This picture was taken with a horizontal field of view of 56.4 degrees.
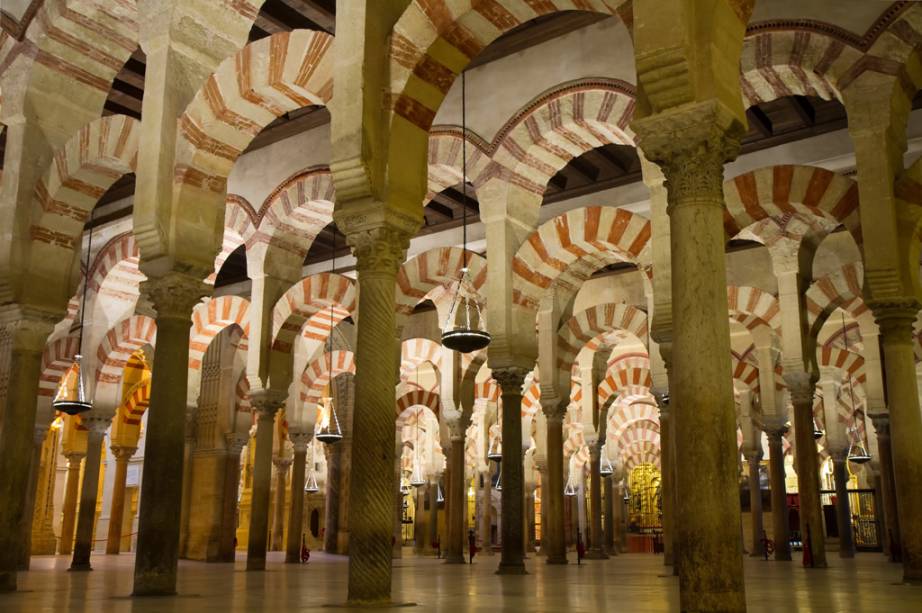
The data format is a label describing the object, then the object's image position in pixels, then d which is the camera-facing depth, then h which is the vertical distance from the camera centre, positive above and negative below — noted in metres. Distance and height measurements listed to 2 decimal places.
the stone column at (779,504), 10.29 +0.13
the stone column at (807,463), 8.86 +0.54
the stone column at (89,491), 9.84 +0.29
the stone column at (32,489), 9.99 +0.33
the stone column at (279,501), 16.61 +0.27
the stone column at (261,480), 9.20 +0.37
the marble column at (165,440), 5.47 +0.48
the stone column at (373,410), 4.63 +0.57
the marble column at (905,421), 6.03 +0.66
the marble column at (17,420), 6.25 +0.70
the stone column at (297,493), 11.57 +0.30
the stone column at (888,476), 10.49 +0.50
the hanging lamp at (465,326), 7.36 +1.59
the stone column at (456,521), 10.82 -0.07
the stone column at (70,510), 13.67 +0.08
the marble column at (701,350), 3.39 +0.67
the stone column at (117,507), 13.05 +0.12
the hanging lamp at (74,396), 9.55 +1.32
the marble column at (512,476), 7.69 +0.34
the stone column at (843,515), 12.22 +0.00
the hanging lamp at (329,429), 11.03 +1.08
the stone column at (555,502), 9.32 +0.13
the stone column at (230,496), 13.17 +0.29
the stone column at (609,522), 16.00 -0.13
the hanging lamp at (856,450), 13.51 +1.00
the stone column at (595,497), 13.08 +0.26
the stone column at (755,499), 12.94 +0.26
